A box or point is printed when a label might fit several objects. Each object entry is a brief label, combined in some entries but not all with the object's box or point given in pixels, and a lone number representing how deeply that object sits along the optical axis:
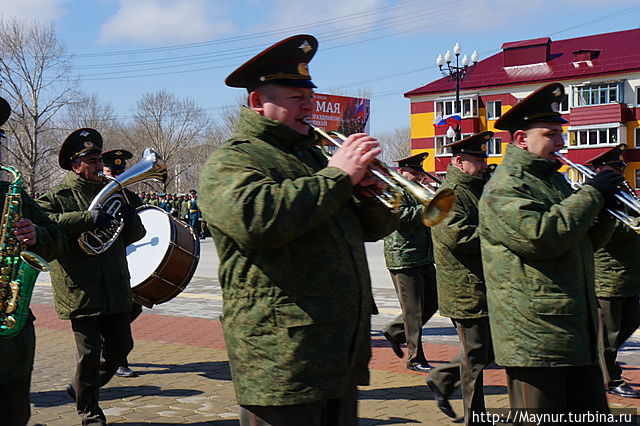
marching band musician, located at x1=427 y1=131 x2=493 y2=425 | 6.05
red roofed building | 50.59
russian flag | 31.06
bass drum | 7.98
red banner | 35.09
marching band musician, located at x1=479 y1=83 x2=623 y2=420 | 4.33
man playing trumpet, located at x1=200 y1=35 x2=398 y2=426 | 3.17
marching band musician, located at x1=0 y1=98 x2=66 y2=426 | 4.13
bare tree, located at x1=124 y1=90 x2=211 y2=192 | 72.00
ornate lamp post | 28.89
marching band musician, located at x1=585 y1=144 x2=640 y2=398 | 7.23
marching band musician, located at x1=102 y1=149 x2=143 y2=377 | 7.90
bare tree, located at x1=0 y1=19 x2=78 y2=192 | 49.19
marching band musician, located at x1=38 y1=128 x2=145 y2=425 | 6.16
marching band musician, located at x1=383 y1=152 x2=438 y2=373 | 8.48
